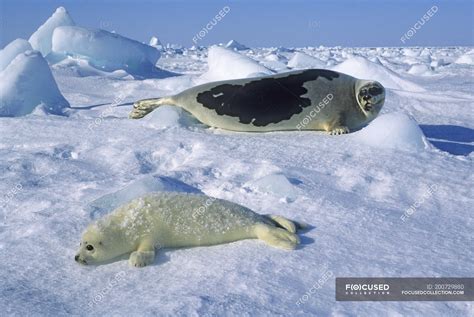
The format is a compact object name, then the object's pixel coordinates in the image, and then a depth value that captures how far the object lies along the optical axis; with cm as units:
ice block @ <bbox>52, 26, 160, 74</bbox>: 1084
